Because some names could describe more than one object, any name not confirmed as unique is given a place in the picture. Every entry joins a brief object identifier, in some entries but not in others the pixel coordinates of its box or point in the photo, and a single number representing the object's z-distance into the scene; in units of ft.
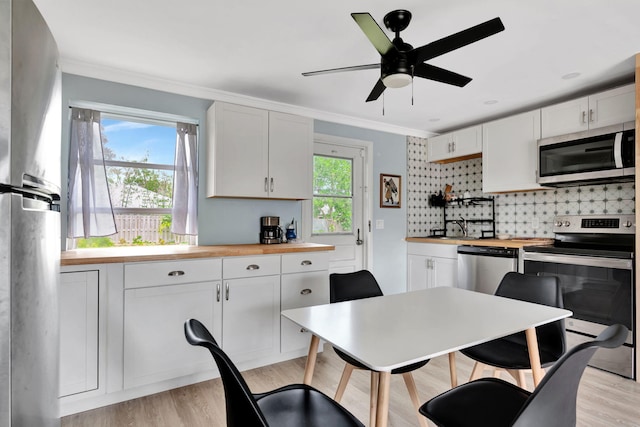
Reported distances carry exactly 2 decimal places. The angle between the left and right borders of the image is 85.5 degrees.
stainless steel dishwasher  10.98
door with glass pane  12.59
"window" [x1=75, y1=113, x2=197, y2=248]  9.46
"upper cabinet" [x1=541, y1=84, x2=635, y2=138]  9.03
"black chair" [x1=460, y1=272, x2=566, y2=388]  6.08
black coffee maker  10.84
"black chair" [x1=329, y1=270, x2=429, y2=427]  5.80
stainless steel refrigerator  2.60
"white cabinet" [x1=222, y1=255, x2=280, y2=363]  8.55
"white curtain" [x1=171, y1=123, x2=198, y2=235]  9.99
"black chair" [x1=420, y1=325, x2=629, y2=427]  3.30
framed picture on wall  13.88
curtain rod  8.80
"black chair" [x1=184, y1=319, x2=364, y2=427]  3.11
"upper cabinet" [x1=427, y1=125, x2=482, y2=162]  13.08
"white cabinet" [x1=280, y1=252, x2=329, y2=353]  9.40
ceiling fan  5.25
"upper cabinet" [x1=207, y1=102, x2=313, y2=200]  9.60
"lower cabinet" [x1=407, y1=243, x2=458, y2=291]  12.79
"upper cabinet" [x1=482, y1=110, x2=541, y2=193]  11.22
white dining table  4.08
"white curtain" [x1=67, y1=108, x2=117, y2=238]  8.61
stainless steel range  8.38
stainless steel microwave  8.89
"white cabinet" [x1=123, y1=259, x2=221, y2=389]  7.41
